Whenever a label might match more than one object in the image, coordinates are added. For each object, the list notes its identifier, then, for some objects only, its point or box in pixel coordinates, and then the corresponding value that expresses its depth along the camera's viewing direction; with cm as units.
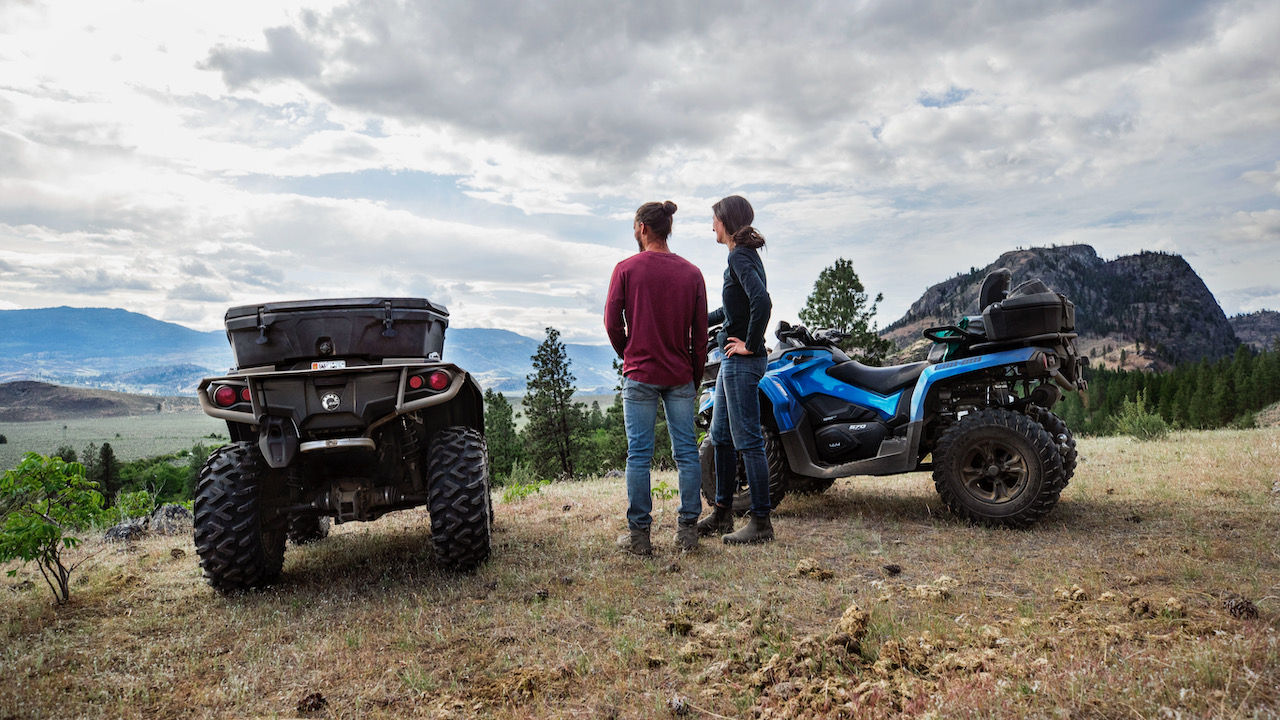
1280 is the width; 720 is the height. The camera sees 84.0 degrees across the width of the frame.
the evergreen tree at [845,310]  3114
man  498
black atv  439
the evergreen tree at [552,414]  4128
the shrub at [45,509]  449
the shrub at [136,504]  844
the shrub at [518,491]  852
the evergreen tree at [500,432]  4122
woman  517
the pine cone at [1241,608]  316
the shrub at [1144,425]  1208
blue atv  528
